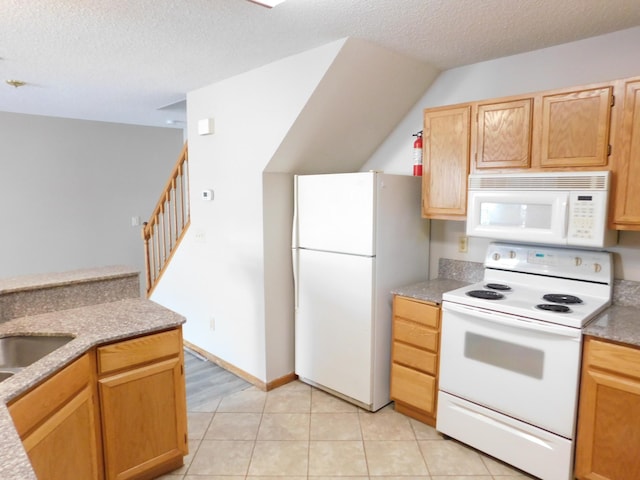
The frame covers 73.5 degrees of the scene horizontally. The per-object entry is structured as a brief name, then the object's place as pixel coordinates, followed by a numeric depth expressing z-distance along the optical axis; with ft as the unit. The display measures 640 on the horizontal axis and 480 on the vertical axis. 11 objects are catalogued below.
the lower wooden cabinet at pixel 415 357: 8.62
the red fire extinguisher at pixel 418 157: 9.80
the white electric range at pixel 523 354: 6.85
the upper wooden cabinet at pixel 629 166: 6.72
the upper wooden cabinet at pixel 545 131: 7.10
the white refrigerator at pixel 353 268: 9.09
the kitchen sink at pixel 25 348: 6.50
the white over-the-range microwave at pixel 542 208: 7.06
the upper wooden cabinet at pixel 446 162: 8.71
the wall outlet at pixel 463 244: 9.91
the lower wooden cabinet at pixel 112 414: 5.04
